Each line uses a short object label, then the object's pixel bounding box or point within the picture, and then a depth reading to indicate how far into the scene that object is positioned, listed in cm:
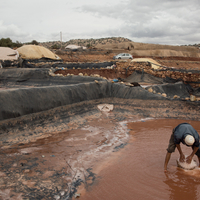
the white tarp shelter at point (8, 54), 1708
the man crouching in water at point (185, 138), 308
